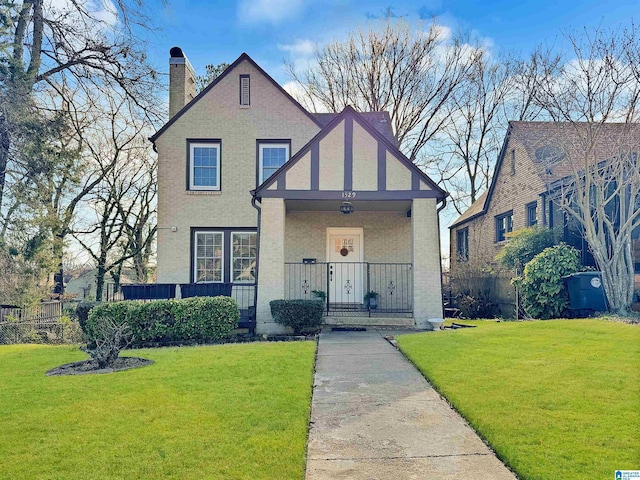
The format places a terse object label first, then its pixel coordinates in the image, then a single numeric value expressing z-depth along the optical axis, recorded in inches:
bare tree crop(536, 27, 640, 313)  471.2
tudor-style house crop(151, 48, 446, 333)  567.2
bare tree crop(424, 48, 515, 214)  1061.8
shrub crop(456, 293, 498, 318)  668.1
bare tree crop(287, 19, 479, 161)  1051.9
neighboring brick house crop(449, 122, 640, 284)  542.3
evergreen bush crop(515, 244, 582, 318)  516.4
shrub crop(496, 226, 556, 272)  609.3
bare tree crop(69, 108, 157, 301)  1001.5
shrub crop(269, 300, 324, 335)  433.1
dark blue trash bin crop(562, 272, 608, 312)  482.3
